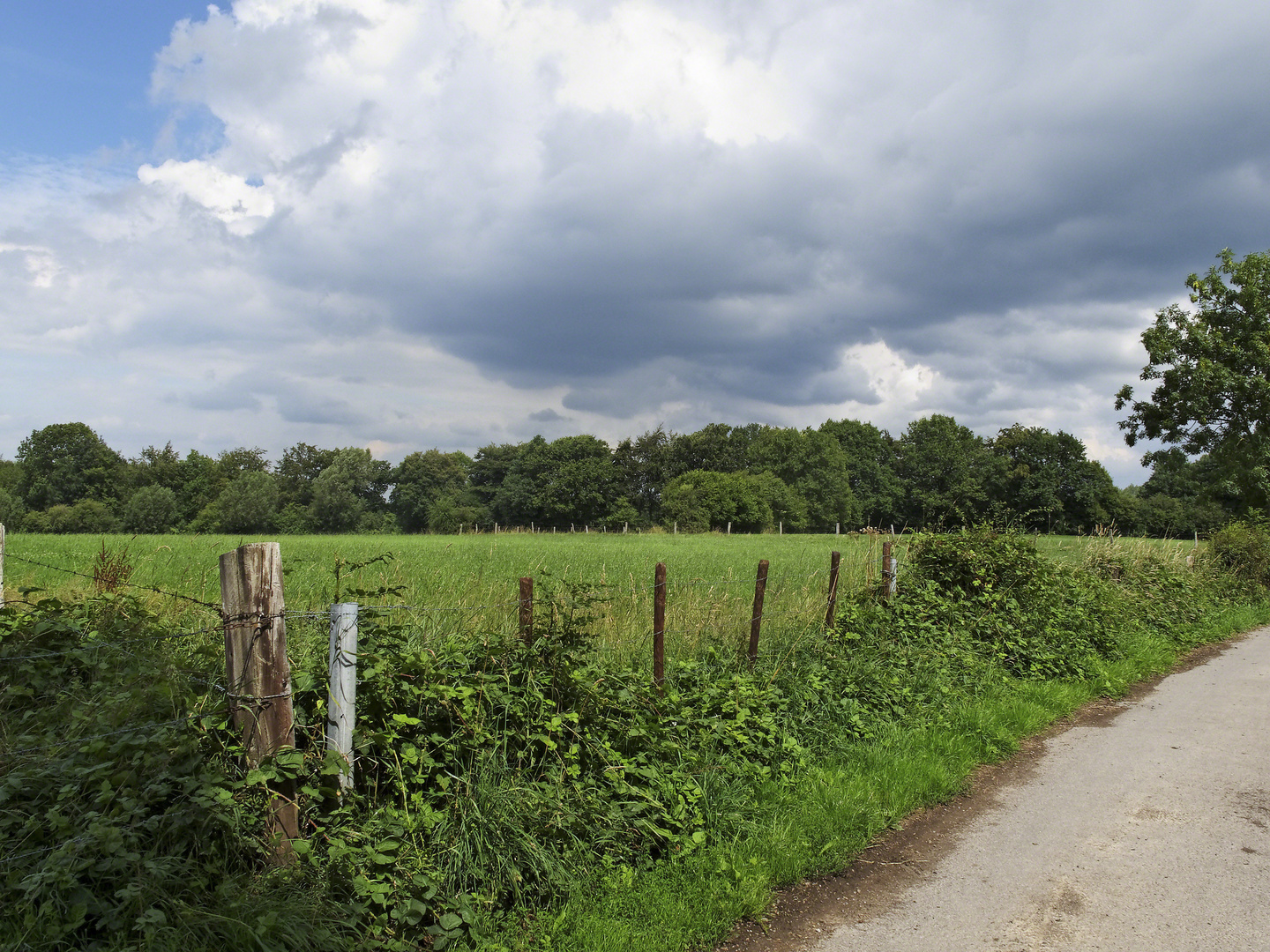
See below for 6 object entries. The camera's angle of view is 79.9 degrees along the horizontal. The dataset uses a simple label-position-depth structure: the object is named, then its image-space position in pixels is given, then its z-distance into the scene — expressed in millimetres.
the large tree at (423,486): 104062
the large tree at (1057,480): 81625
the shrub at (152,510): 78312
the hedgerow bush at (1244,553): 20250
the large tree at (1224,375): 31891
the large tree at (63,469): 84500
